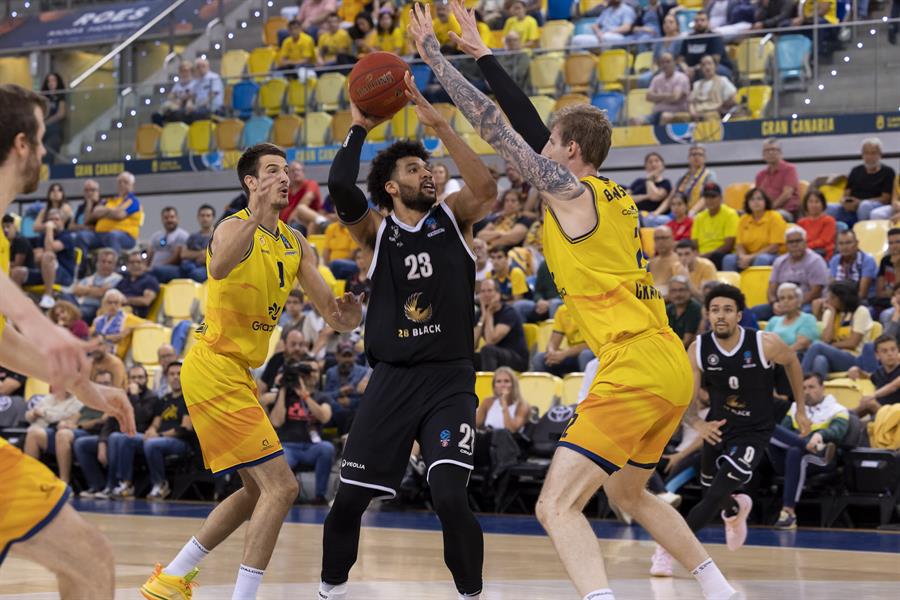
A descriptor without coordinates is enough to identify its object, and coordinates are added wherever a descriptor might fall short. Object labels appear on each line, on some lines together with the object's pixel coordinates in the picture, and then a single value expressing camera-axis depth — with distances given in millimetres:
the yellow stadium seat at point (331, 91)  18078
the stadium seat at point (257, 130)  18438
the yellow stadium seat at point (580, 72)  16188
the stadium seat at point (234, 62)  20781
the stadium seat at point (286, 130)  18391
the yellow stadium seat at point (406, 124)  16859
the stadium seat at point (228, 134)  18930
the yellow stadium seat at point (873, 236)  13531
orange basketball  6273
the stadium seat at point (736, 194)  15500
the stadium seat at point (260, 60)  20781
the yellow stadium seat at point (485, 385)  13141
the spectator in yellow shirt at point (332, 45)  19438
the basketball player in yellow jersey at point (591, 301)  5094
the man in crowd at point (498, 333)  13234
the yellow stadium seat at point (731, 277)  13508
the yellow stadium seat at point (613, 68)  15953
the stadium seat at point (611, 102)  16031
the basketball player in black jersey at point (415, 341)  5789
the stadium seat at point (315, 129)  18188
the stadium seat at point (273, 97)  18438
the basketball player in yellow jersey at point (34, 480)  3729
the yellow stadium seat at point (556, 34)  18031
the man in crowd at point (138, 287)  16688
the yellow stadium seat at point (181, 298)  16547
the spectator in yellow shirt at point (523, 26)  18062
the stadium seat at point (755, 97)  15242
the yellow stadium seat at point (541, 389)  12820
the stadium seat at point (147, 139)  19547
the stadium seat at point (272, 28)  21641
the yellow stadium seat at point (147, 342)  15969
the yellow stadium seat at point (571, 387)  12547
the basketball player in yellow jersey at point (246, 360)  6141
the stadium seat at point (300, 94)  18188
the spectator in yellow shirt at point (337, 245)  16031
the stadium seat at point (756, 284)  13406
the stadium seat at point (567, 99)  15977
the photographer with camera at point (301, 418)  13086
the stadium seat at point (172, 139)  19422
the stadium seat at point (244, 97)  18609
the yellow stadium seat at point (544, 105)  15898
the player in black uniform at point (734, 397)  8727
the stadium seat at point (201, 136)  19250
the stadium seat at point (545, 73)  16234
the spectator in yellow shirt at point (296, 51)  20016
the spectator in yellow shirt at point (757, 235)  13844
